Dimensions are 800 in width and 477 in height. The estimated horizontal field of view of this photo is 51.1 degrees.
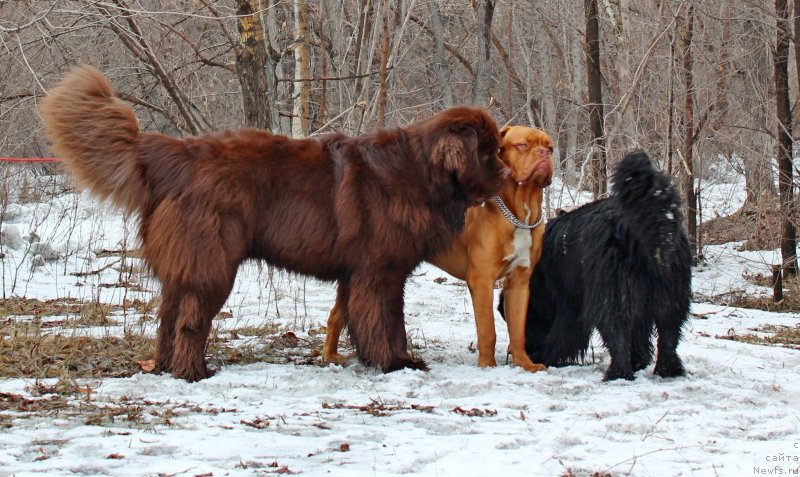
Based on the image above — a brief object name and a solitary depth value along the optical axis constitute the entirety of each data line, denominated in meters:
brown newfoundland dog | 5.25
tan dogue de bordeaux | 5.80
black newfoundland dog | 5.30
